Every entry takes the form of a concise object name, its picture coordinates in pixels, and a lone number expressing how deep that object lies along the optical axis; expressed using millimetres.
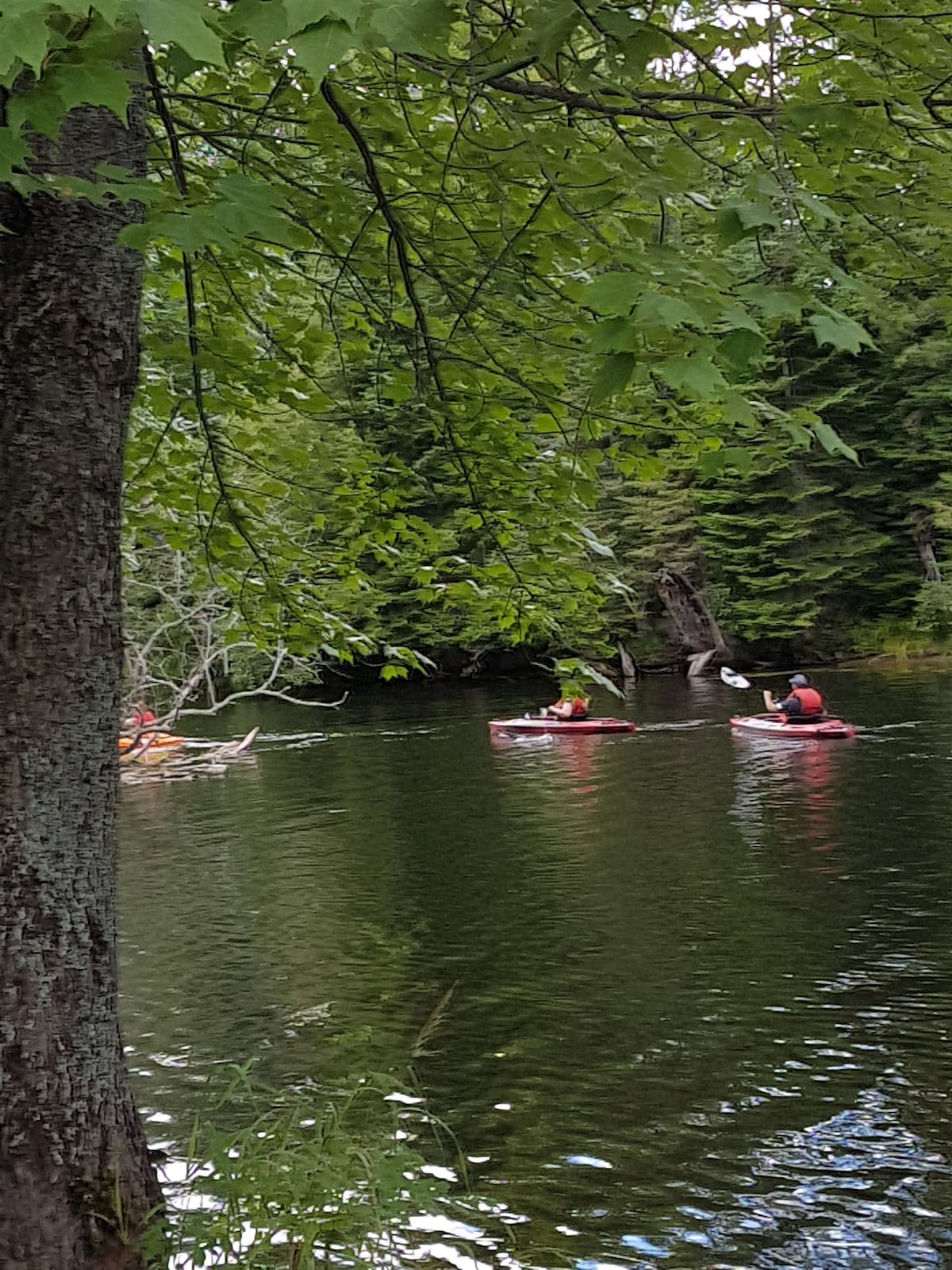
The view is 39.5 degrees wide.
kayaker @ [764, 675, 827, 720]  21875
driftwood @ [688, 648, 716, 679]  37438
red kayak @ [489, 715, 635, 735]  24344
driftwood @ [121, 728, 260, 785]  22156
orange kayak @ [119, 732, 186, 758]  22578
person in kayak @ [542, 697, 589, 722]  24672
